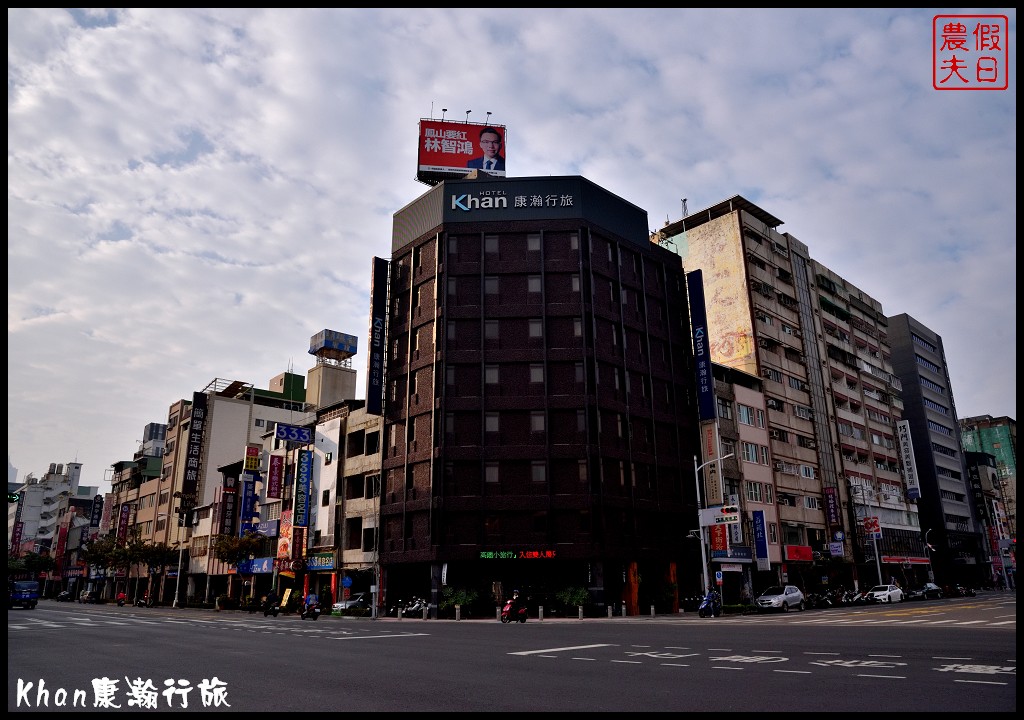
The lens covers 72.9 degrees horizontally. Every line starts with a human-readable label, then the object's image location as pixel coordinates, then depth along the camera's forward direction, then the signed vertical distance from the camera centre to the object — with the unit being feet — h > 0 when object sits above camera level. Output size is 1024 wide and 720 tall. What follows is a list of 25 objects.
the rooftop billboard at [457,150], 195.31 +111.84
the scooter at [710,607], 131.95 -9.33
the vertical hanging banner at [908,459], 267.59 +36.15
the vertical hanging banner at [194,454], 271.28 +41.63
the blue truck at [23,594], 171.22 -6.78
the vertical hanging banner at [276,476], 218.38 +26.06
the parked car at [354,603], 165.37 -9.85
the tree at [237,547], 215.31 +4.72
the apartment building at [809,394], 217.77 +54.85
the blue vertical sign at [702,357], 184.75 +51.58
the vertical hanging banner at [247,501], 228.43 +19.90
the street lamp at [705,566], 141.60 -2.03
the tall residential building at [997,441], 424.05 +66.68
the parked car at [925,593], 212.43 -11.73
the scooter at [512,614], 118.93 -9.12
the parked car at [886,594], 185.88 -10.37
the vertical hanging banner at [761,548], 187.32 +1.97
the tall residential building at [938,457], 296.10 +42.29
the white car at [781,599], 144.77 -9.00
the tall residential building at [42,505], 480.23 +41.17
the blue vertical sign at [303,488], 199.62 +20.62
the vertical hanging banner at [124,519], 325.21 +20.93
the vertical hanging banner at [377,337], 174.81 +55.52
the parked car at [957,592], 232.32 -12.81
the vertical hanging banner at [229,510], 242.78 +17.88
